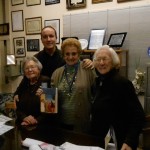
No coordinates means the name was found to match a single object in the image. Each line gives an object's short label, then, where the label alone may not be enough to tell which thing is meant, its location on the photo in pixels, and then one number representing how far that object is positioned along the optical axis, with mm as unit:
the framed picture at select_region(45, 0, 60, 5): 2689
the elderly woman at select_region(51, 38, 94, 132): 1312
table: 1040
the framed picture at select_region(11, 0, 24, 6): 2955
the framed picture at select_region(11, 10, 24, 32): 2989
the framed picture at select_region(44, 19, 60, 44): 2710
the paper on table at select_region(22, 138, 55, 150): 976
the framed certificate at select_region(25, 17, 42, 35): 2857
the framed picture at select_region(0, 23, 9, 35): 3089
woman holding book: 1408
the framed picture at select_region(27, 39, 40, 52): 2876
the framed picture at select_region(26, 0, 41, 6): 2826
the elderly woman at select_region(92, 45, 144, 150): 1067
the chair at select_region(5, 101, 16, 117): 2594
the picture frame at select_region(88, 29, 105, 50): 2345
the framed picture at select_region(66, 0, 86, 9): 2505
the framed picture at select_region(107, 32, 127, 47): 2224
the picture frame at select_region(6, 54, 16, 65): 3009
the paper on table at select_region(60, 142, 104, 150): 962
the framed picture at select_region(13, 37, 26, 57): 3003
